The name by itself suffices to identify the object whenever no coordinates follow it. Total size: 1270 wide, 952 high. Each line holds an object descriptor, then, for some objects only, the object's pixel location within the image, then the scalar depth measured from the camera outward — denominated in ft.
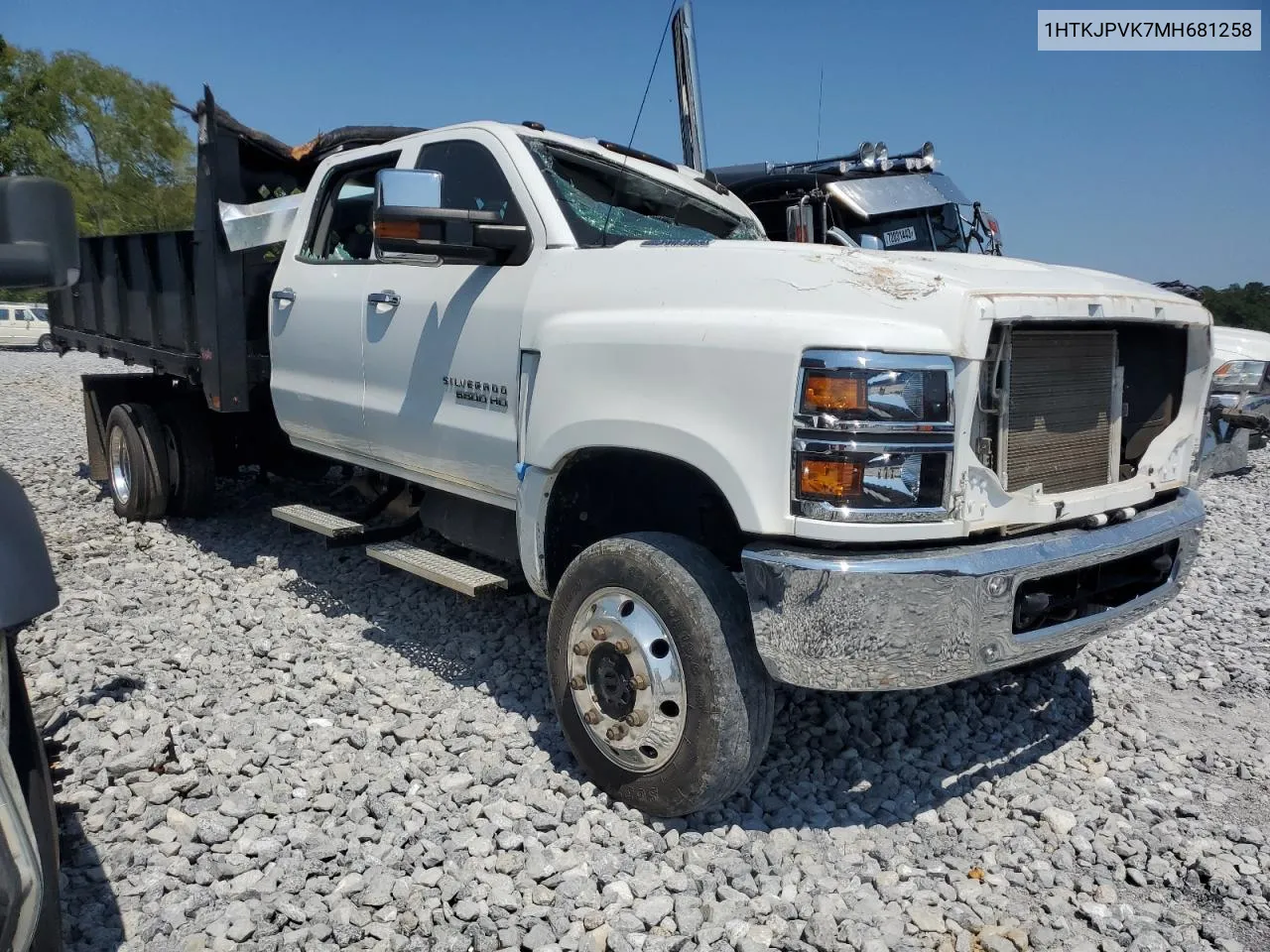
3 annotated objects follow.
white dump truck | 8.01
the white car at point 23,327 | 86.84
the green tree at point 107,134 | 107.14
